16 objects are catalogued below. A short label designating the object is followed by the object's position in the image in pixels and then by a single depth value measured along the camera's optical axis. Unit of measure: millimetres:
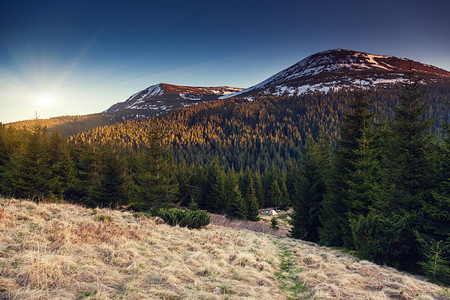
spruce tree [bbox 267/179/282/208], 55344
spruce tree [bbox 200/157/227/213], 38625
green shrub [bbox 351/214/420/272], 8039
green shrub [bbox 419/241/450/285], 6557
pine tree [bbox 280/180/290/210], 56512
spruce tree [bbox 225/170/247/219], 34875
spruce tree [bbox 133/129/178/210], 23094
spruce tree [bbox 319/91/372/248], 13336
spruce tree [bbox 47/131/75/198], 24891
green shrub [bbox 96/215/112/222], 9211
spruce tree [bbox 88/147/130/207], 23906
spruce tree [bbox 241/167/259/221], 37844
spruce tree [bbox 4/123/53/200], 20591
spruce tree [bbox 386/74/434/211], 9492
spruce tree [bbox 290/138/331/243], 18047
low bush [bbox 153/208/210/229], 11508
